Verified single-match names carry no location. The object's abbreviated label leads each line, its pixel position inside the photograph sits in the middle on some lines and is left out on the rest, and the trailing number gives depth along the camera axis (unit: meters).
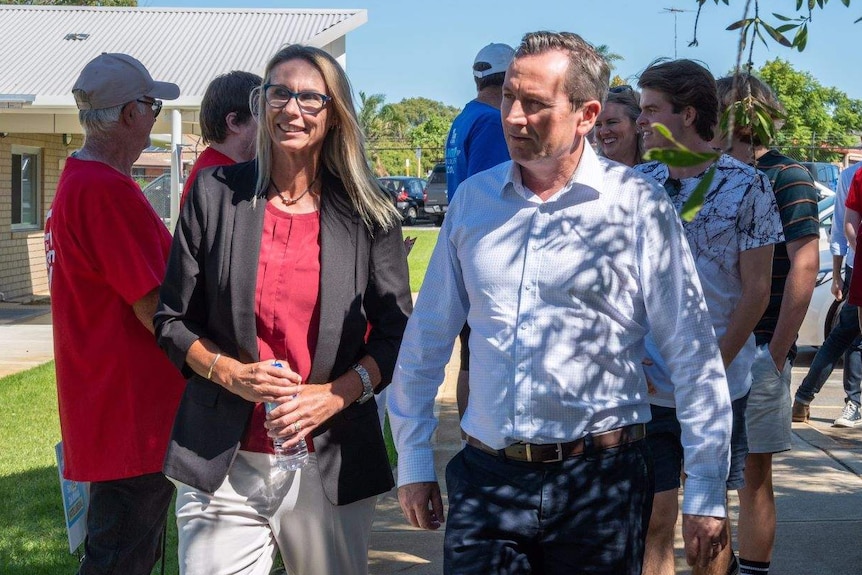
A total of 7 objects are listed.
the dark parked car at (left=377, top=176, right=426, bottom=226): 49.47
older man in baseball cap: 3.69
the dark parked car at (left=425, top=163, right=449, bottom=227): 48.06
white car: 11.20
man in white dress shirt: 2.95
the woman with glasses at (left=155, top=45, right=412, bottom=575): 3.23
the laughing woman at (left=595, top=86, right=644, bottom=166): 5.48
